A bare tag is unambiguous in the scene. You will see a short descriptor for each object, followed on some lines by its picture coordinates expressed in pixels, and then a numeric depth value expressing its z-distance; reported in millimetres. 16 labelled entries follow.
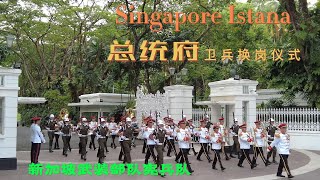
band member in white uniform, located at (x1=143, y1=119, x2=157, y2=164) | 12704
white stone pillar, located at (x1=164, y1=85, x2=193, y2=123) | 20875
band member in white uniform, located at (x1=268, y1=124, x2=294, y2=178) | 11656
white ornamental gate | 21531
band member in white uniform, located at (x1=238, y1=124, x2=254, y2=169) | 13240
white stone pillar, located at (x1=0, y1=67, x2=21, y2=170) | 13003
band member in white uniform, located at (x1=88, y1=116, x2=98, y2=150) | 17892
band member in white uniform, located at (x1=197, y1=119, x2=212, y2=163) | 14033
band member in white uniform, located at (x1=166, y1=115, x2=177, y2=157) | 15348
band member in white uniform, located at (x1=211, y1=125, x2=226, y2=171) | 12961
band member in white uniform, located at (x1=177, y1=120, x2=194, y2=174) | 12367
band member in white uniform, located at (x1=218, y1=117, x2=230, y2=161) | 15211
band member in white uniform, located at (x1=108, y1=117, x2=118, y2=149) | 17731
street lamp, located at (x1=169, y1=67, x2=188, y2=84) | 23033
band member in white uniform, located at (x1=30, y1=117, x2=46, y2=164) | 13938
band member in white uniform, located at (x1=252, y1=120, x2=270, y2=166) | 13938
